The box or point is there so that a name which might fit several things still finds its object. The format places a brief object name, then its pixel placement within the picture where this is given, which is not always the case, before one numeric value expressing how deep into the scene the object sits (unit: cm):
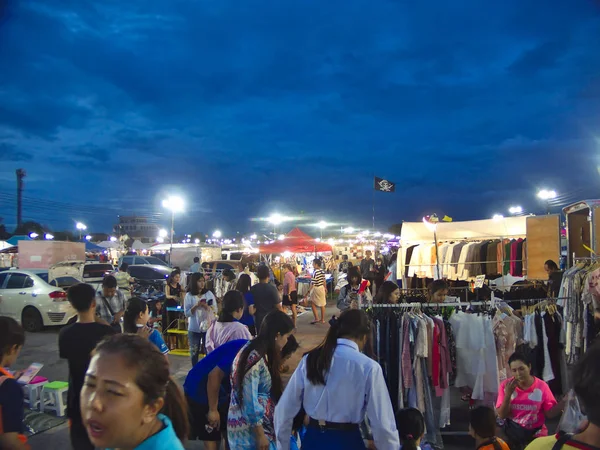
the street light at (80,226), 4546
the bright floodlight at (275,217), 2980
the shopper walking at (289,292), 1234
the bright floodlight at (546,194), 2925
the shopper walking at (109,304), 612
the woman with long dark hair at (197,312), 720
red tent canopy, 1722
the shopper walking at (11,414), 248
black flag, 1474
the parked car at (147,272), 1884
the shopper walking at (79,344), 345
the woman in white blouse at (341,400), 264
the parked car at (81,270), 1399
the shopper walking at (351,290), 890
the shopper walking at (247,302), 718
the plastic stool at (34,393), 640
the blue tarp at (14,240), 3125
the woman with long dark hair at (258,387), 305
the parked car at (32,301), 1200
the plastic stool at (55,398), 627
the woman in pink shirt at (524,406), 396
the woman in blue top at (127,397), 144
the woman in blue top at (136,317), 463
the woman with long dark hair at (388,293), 639
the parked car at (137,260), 2344
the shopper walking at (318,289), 1344
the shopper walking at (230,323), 431
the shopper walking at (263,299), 775
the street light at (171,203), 2092
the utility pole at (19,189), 4919
